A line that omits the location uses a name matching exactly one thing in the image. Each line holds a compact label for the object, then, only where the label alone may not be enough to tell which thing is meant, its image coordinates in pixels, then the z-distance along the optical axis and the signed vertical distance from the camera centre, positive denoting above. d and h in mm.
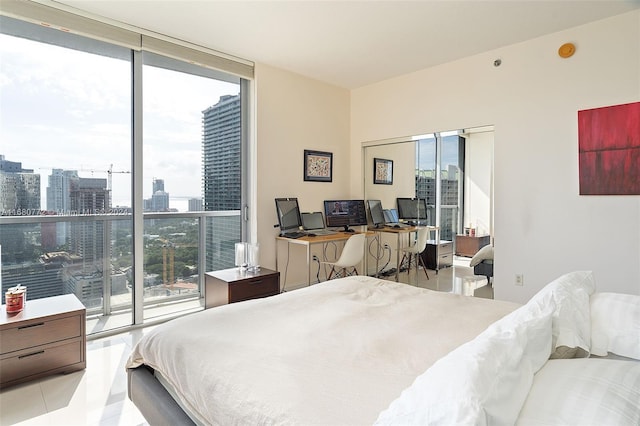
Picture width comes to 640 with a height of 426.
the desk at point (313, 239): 3893 -323
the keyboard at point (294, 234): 4070 -279
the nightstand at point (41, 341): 2170 -841
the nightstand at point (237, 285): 3051 -673
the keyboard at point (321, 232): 4353 -265
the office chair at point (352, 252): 4039 -480
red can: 2293 -590
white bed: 821 -528
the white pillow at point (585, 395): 805 -457
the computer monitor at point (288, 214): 4109 -45
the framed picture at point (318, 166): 4504 +580
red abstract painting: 2826 +503
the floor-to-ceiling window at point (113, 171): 2771 +354
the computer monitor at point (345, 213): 4629 -36
